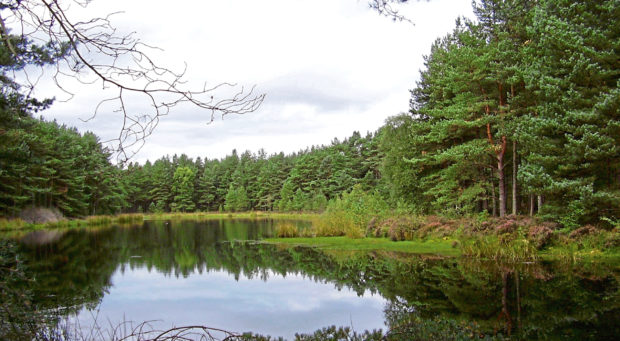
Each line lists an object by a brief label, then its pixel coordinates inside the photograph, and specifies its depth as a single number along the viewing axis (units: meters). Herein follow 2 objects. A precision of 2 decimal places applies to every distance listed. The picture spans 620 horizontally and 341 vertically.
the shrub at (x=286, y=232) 22.23
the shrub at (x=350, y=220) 20.38
